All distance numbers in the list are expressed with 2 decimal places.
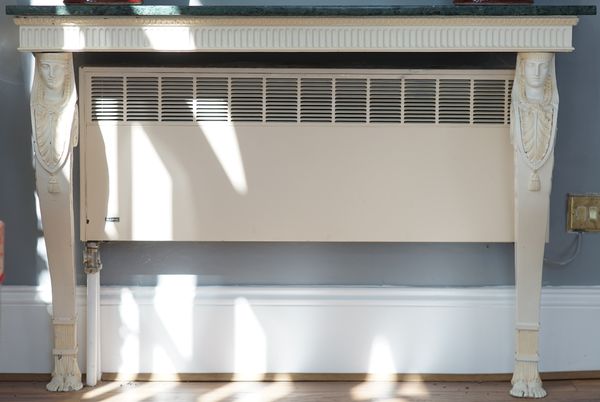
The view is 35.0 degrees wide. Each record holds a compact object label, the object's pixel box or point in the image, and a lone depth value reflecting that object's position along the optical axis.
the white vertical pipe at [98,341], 2.66
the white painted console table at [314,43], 2.33
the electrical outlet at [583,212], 2.70
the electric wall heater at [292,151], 2.56
